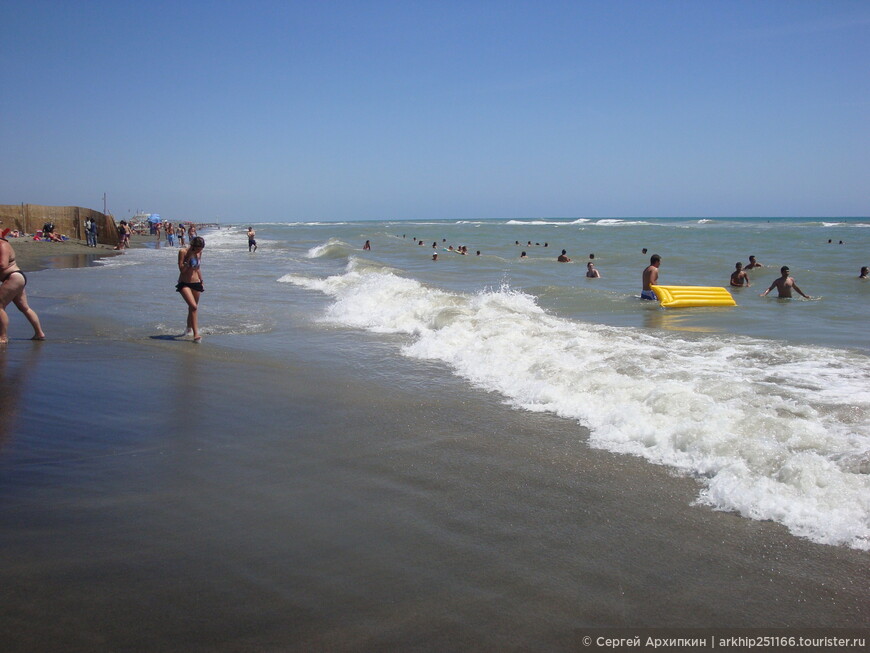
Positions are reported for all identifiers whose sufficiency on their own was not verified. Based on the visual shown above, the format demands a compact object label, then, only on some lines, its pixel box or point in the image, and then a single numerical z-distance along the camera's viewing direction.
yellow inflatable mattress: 13.52
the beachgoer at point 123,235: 34.12
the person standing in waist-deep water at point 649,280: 14.49
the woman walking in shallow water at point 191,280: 8.49
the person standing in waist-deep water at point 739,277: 18.40
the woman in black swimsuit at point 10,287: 7.86
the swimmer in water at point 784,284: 15.49
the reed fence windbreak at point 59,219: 33.00
